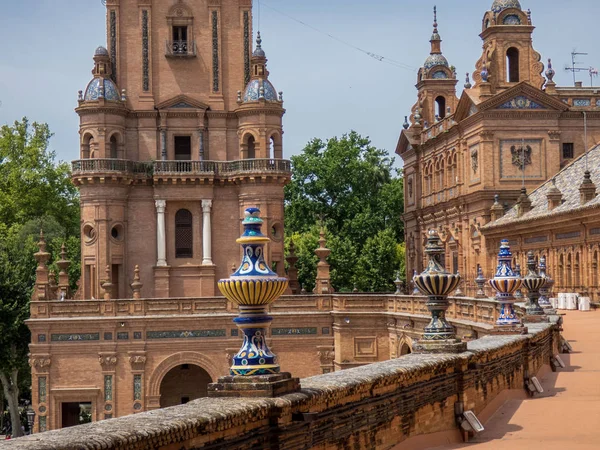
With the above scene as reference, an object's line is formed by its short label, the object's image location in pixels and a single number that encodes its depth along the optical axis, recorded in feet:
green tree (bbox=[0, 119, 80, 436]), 250.98
